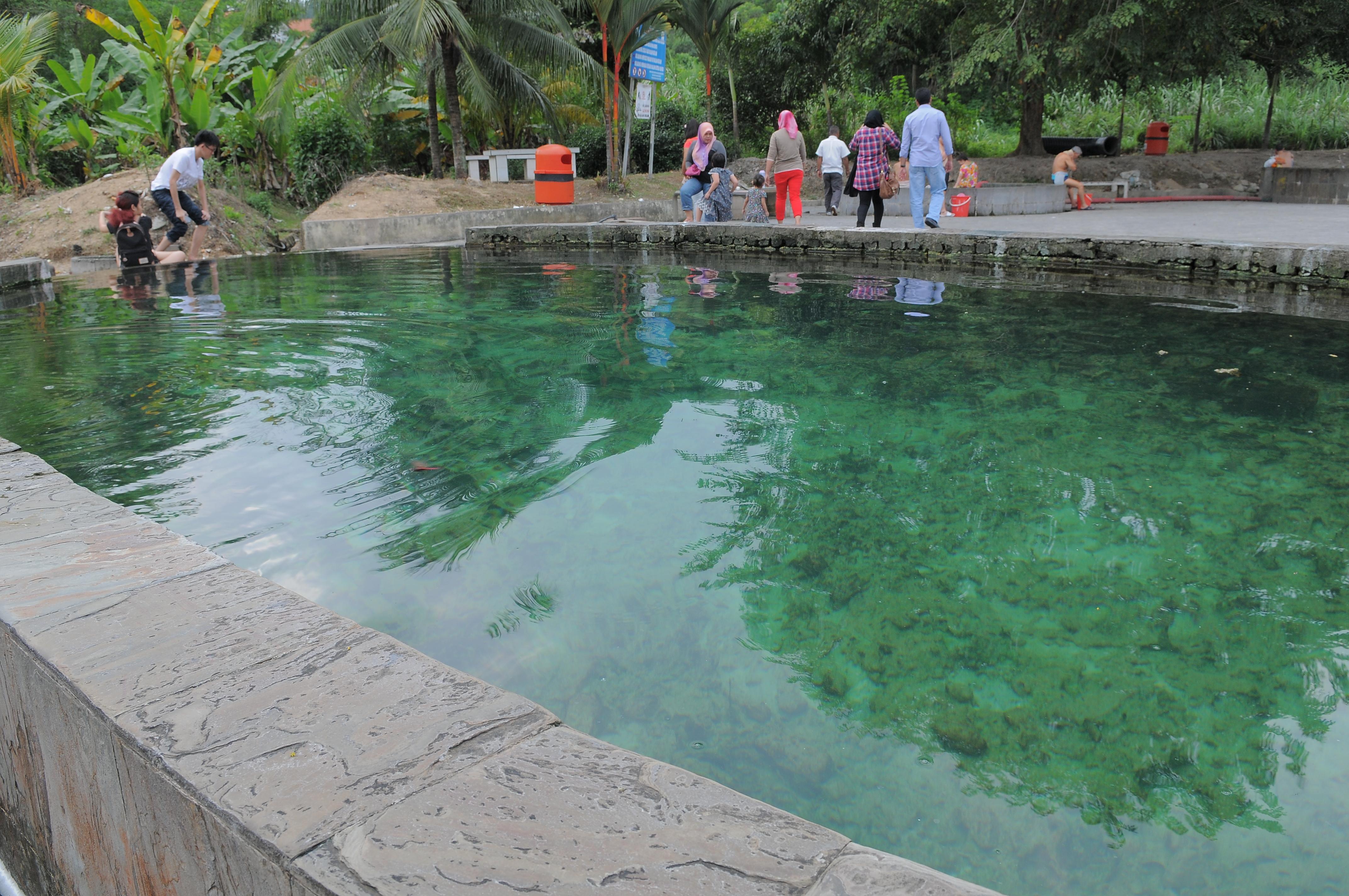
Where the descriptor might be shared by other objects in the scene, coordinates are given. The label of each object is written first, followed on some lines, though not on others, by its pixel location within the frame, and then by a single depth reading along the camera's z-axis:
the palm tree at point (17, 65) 14.64
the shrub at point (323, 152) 20.75
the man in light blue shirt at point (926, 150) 11.35
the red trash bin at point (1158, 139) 22.75
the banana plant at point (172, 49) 14.82
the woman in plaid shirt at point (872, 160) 12.15
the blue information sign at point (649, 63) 18.28
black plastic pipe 23.27
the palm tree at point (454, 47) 16.25
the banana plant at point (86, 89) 17.41
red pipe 18.39
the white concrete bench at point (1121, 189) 19.52
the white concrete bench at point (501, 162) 20.50
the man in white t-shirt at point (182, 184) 11.42
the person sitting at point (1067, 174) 16.88
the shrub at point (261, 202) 18.66
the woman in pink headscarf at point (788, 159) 14.03
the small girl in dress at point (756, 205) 14.24
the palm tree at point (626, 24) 17.31
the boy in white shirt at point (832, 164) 15.45
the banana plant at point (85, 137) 17.17
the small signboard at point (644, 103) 17.41
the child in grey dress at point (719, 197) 14.77
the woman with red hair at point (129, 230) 12.23
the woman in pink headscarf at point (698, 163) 14.39
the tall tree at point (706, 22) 19.80
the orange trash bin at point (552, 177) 17.16
